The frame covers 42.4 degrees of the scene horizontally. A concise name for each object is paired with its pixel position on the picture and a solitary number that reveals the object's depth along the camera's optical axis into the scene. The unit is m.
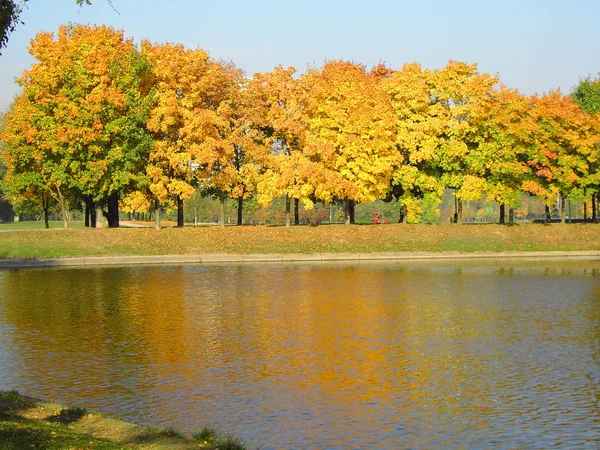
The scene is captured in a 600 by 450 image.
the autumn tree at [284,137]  64.81
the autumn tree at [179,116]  63.22
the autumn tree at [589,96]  80.62
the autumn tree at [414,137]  68.44
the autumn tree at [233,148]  65.25
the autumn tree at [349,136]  65.38
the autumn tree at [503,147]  68.88
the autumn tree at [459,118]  68.88
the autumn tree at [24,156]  61.16
